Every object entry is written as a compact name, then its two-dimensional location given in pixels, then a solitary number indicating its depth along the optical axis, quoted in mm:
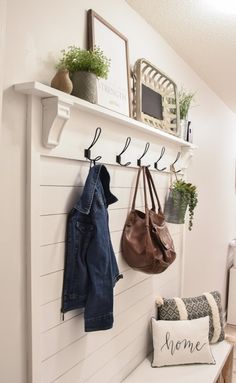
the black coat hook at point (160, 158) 1927
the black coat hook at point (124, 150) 1561
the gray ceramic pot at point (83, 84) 1226
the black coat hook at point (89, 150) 1337
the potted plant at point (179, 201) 2029
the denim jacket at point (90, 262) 1245
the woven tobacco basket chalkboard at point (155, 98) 1684
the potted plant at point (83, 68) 1213
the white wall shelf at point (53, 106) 1028
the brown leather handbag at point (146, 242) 1608
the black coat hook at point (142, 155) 1743
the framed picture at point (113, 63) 1386
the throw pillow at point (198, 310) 1988
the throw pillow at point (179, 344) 1837
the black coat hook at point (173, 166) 2136
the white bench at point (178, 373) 1713
